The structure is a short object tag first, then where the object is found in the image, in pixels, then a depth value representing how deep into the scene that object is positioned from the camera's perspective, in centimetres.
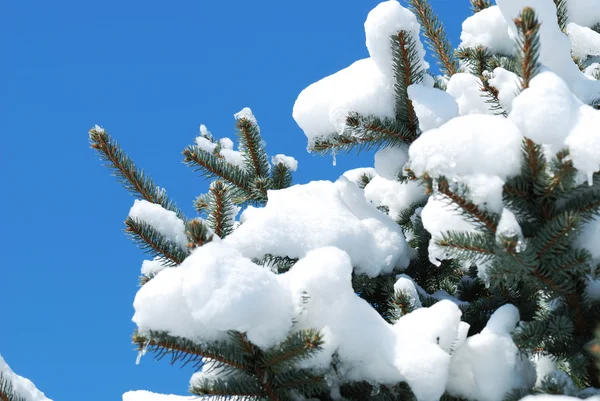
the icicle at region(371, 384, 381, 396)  422
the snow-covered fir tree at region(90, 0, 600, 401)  377
